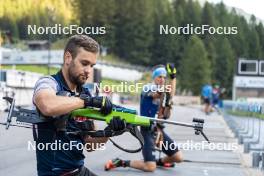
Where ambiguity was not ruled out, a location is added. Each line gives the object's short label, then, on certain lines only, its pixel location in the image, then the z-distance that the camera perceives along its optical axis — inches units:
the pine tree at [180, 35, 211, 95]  4111.7
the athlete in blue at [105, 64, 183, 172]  423.5
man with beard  162.9
